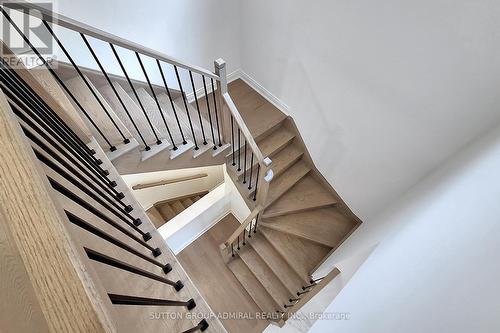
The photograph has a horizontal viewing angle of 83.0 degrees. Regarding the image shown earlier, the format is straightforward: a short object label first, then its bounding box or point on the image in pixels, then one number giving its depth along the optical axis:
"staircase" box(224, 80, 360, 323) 3.26
